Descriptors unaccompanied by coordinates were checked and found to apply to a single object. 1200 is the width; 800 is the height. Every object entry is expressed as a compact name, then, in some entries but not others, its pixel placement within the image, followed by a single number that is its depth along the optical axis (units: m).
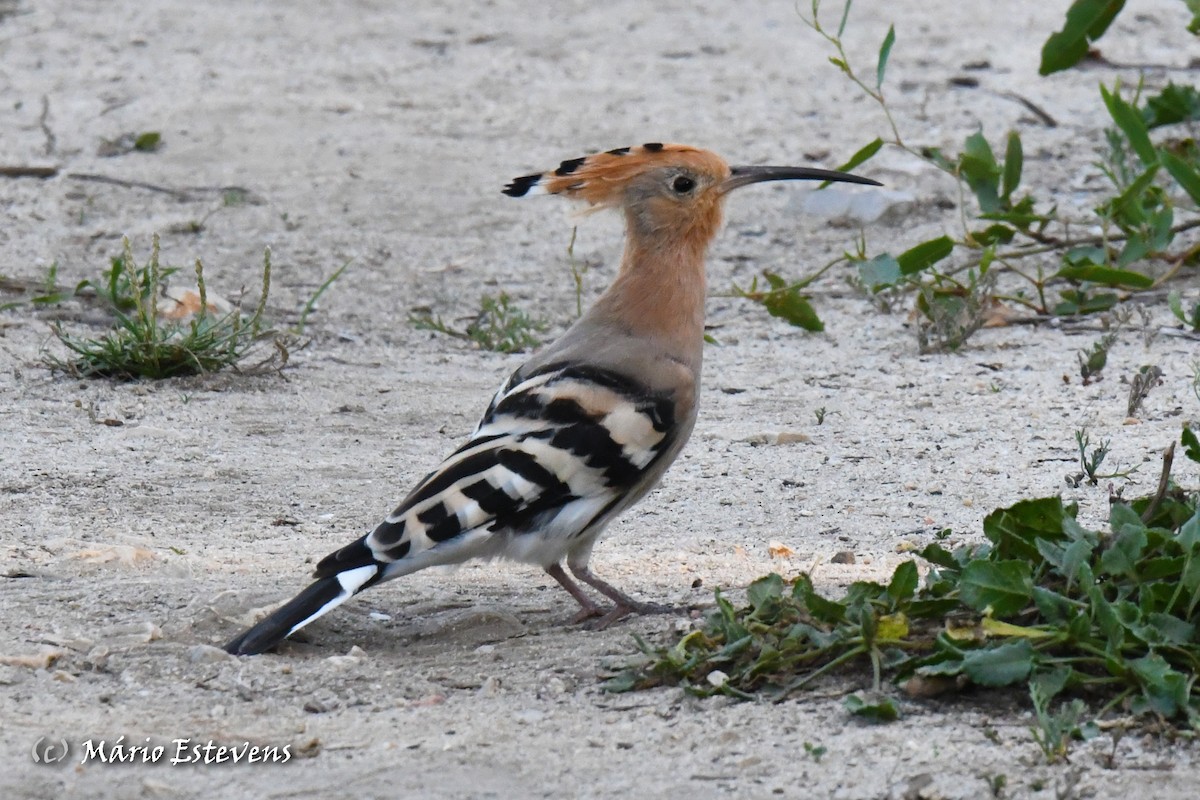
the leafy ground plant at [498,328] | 10.94
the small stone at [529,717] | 5.49
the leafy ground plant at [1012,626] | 5.25
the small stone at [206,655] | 6.08
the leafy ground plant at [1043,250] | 10.15
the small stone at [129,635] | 6.21
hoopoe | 6.37
